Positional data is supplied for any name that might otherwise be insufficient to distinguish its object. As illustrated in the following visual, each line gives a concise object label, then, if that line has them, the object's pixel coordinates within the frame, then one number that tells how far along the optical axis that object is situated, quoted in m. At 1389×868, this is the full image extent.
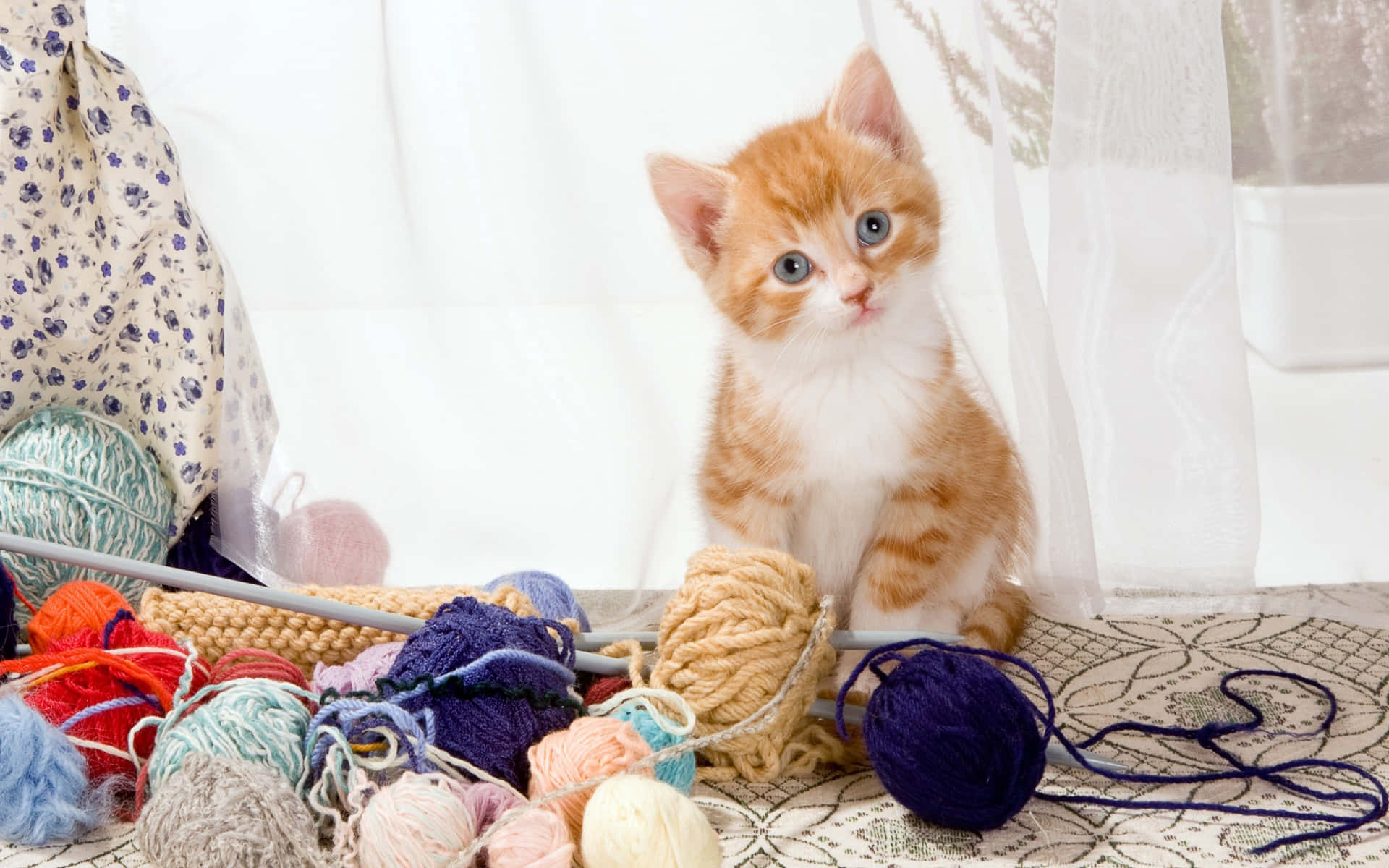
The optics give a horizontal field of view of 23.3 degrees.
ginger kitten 1.13
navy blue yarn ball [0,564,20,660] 1.15
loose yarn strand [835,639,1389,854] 1.05
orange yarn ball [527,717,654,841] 1.05
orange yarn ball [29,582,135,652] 1.13
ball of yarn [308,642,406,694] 1.11
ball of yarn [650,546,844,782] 1.08
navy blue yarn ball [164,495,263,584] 1.28
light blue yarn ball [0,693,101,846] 1.06
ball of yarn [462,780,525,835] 1.05
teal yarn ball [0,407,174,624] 1.20
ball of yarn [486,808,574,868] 1.03
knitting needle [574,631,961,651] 1.11
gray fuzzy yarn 1.02
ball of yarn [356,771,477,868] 1.03
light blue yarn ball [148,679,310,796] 1.06
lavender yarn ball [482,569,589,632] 1.16
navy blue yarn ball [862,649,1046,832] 1.04
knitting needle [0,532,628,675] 1.11
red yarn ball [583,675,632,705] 1.12
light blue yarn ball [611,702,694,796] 1.07
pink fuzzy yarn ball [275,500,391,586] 1.26
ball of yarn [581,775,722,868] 1.03
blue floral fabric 1.23
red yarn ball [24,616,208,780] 1.08
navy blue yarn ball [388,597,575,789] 1.07
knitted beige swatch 1.14
